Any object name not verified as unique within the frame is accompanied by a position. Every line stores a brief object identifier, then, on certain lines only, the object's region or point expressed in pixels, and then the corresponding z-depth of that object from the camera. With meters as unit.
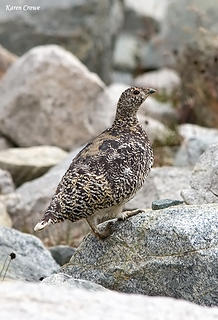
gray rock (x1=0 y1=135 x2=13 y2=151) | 25.33
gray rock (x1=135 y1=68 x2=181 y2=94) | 31.58
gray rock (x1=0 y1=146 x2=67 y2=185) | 21.50
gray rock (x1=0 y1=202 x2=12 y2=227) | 17.44
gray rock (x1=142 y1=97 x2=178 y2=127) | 27.62
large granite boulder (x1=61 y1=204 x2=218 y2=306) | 11.11
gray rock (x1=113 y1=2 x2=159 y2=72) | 37.94
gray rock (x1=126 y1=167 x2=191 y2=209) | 17.34
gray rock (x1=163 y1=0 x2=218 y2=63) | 30.20
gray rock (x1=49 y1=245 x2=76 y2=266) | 15.28
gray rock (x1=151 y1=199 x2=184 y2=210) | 12.80
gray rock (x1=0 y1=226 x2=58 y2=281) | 13.89
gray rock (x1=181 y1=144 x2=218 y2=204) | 13.58
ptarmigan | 11.41
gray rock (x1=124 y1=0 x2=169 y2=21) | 39.82
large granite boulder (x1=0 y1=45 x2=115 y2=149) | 24.69
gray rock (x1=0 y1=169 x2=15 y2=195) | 19.69
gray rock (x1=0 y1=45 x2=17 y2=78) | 29.50
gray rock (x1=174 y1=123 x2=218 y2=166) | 19.98
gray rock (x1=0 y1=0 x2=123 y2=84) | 32.69
